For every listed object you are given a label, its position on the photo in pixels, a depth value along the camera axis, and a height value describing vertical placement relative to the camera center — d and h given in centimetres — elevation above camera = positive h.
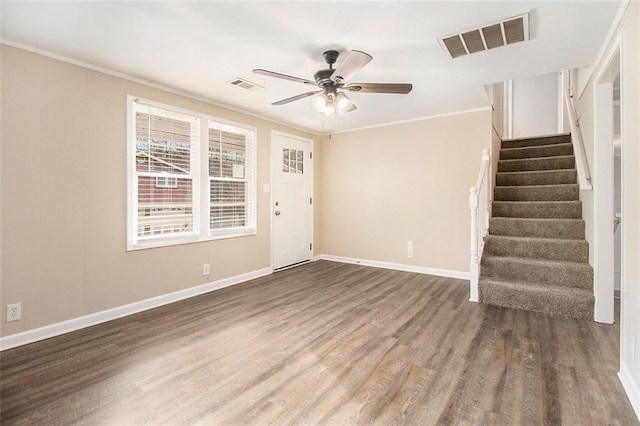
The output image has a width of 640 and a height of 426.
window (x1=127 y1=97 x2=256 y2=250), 321 +43
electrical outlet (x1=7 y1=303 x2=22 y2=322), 239 -78
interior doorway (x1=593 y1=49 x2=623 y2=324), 270 +17
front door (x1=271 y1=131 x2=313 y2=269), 486 +23
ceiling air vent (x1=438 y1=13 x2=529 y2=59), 218 +133
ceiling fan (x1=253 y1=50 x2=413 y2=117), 226 +105
